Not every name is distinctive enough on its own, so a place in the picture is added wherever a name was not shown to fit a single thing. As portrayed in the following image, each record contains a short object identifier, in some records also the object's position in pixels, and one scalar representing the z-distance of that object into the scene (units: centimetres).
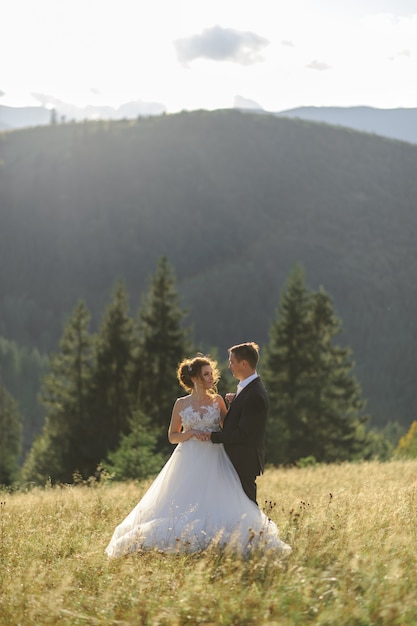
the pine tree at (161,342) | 3766
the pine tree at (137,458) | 2034
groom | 749
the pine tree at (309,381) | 3731
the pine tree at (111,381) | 3712
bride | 722
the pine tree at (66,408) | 3666
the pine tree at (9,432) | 5191
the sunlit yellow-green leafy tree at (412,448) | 2514
